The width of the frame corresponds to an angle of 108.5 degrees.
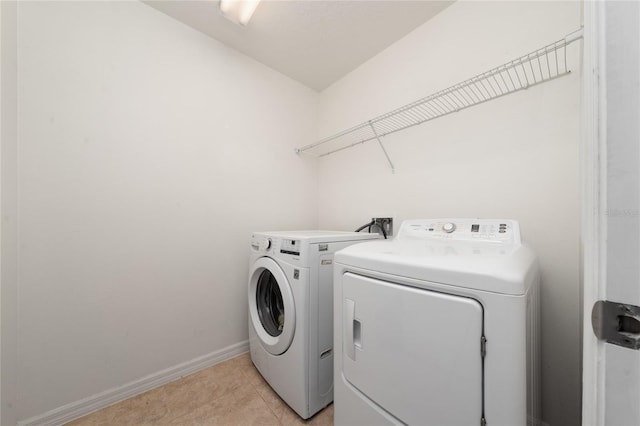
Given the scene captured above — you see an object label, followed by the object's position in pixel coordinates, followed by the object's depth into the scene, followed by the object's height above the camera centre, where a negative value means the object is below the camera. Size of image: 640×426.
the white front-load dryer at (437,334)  0.59 -0.37
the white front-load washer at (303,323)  1.22 -0.60
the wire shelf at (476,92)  1.11 +0.70
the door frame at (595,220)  0.37 -0.01
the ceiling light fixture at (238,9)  1.43 +1.30
